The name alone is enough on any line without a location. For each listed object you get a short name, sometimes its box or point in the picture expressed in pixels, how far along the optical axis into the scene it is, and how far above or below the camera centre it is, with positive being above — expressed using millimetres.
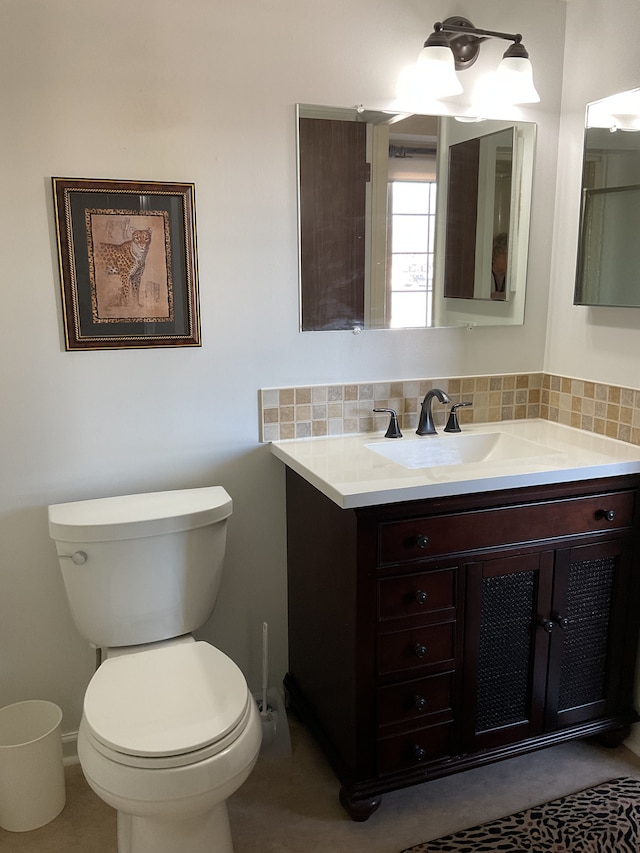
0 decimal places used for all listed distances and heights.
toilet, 1455 -942
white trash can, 1825 -1299
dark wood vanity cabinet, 1759 -924
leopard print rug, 1779 -1417
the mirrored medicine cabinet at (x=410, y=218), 2088 +168
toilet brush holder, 2135 -1371
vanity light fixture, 1987 +590
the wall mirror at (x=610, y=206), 1999 +192
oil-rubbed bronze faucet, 2215 -451
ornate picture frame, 1876 +33
